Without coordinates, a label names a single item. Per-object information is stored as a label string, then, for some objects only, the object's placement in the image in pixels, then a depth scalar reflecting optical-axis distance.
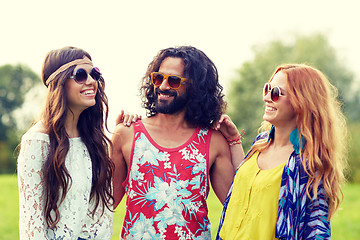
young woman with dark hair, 3.21
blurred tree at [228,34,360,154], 28.55
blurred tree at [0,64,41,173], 35.75
